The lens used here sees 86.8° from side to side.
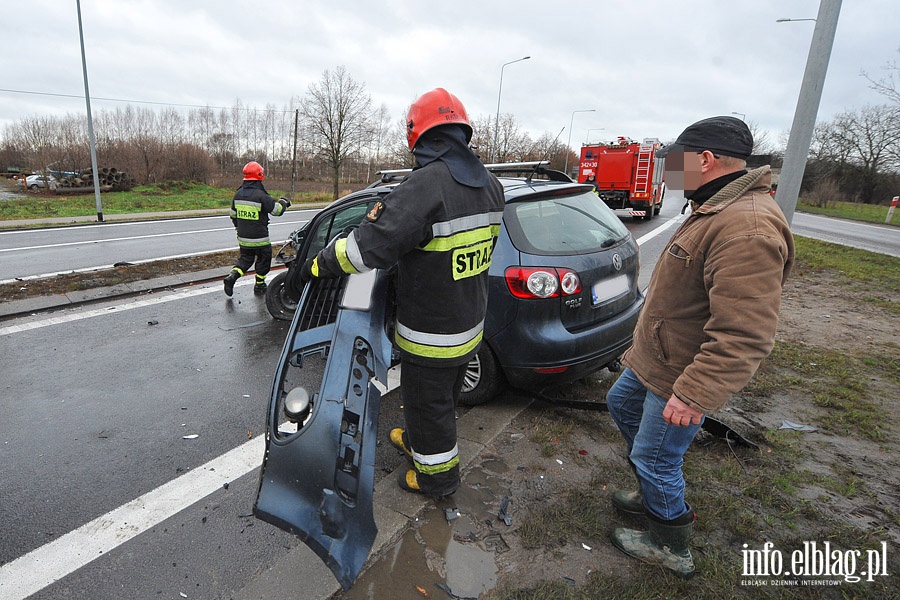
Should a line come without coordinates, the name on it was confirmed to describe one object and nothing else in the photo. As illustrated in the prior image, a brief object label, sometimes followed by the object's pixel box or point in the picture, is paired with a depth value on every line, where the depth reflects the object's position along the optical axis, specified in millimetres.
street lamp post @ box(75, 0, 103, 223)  15016
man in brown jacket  1534
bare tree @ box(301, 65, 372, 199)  31859
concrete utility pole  4742
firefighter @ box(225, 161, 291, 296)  6016
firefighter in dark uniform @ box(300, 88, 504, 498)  1908
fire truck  17156
